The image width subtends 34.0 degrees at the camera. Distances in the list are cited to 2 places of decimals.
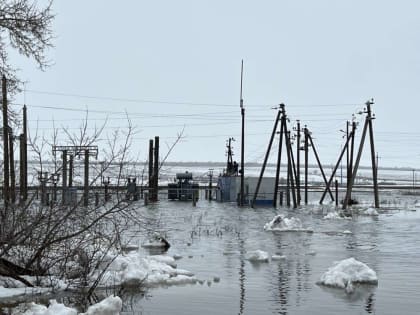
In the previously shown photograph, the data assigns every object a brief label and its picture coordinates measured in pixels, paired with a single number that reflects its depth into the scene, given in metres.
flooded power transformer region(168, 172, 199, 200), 50.75
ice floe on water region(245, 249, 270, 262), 14.63
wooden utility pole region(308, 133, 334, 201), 50.34
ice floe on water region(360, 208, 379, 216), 33.44
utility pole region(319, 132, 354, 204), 46.59
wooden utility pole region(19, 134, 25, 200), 23.95
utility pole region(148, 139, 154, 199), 41.33
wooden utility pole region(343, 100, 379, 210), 40.22
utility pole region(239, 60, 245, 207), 43.00
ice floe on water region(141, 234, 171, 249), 17.14
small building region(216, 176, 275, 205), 47.06
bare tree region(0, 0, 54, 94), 12.21
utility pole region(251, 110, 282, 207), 42.47
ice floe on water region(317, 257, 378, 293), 11.32
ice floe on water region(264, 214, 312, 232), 22.77
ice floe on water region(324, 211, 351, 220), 29.76
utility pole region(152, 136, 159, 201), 43.03
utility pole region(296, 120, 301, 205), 44.84
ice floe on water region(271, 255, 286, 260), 15.02
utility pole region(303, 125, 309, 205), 51.06
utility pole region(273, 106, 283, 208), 41.87
